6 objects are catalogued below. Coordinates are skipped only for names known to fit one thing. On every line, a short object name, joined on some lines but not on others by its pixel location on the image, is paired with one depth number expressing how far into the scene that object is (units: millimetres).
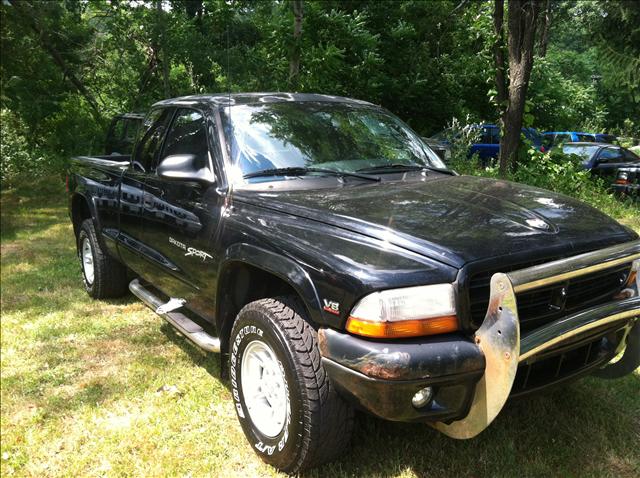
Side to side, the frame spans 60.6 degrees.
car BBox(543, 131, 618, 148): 9438
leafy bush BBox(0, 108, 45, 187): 13164
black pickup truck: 2105
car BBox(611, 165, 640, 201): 9698
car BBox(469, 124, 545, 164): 13171
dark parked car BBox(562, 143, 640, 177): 10838
